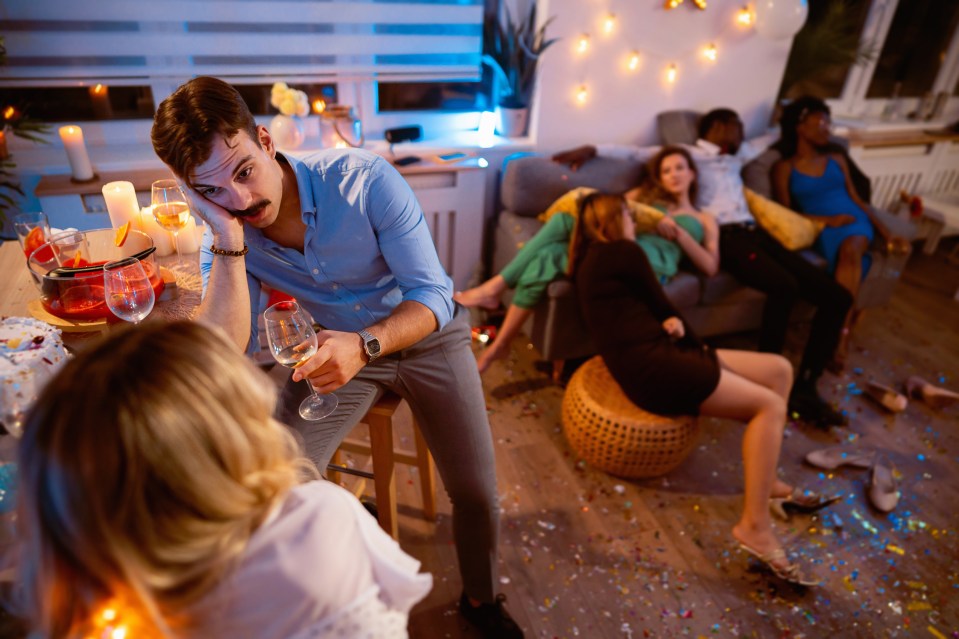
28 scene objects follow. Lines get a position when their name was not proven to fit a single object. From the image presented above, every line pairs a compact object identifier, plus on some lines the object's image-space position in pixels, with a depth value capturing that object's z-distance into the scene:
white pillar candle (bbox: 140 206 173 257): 1.51
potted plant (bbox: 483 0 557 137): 2.86
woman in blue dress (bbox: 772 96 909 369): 2.82
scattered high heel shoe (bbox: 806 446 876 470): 2.20
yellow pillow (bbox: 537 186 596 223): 2.56
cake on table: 0.85
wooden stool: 1.45
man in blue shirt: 1.28
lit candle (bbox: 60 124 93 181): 2.19
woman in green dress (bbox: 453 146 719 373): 2.39
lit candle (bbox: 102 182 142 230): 1.49
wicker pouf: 1.95
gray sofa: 2.51
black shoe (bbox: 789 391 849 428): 2.43
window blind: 2.33
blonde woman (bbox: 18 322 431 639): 0.55
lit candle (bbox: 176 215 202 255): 1.58
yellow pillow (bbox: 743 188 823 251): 2.85
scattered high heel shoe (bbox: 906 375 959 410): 2.52
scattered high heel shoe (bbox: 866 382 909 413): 2.50
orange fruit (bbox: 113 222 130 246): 1.36
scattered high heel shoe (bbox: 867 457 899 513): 2.03
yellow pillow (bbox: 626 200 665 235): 2.65
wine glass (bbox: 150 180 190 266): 1.44
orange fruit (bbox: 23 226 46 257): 1.36
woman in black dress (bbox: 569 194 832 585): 1.82
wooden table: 1.29
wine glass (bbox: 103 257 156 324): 1.09
